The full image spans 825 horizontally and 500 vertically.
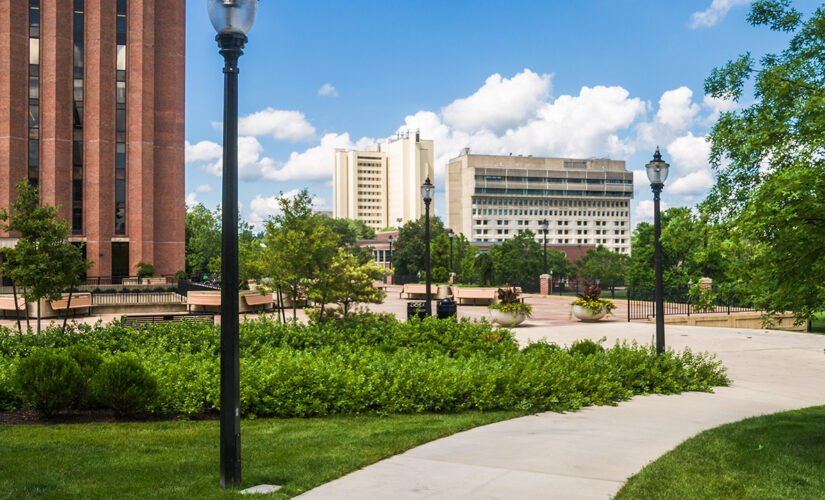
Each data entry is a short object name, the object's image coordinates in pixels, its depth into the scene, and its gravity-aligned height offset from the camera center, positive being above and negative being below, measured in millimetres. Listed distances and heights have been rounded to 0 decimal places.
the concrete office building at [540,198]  157500 +17670
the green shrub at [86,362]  8164 -1265
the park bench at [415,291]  42016 -1649
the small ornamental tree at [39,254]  15766 +368
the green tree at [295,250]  17250 +481
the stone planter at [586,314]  25141 -1947
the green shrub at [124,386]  7992 -1521
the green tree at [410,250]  72500 +1919
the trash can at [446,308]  20344 -1388
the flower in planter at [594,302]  25078 -1479
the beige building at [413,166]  194500 +31305
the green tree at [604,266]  70688 -60
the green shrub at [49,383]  7945 -1458
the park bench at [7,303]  27641 -1540
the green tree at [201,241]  65812 +2883
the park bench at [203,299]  28281 -1438
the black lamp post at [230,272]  5191 -40
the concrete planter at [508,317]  22844 -1863
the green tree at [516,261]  60781 +495
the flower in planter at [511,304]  22828 -1394
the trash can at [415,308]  20859 -1427
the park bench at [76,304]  27047 -1562
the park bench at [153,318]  17406 -1506
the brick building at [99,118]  46594 +11539
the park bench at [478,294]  36219 -1627
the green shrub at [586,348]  12555 -1653
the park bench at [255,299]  29888 -1542
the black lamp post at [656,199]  13062 +1436
